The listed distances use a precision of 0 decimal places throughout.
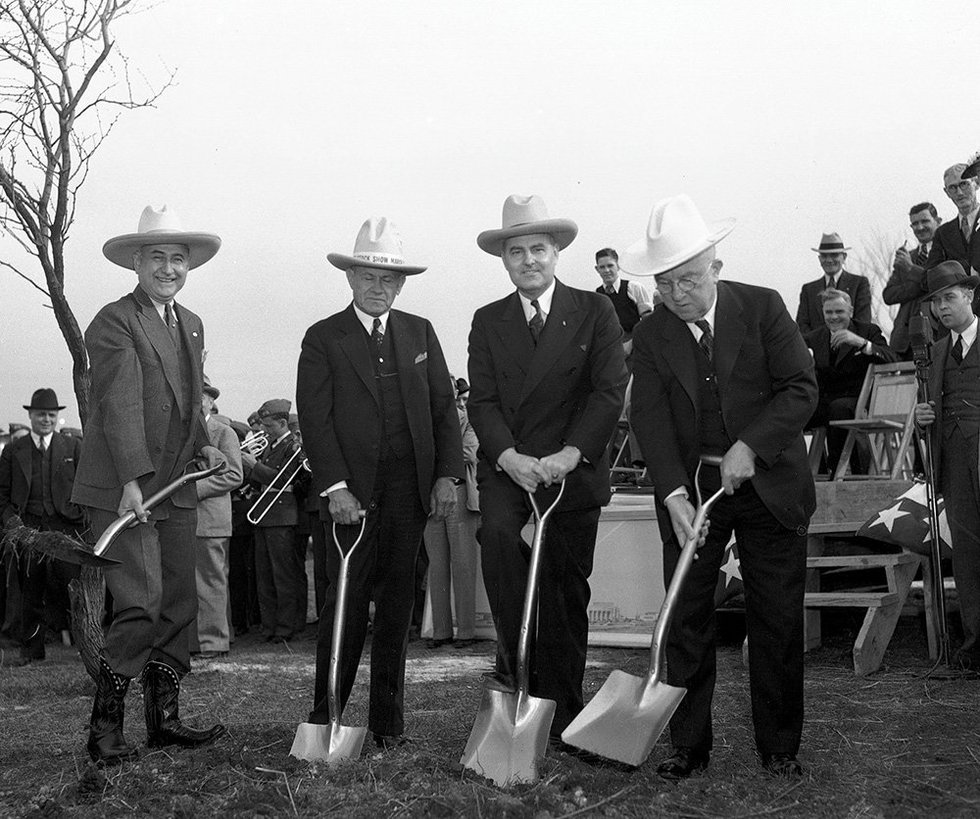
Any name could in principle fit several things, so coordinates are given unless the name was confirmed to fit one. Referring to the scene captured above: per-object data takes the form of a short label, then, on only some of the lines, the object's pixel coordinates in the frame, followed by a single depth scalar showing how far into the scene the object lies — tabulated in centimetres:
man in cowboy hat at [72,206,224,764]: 519
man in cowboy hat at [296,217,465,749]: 535
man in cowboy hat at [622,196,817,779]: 472
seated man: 1056
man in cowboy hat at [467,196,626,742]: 520
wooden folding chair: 986
